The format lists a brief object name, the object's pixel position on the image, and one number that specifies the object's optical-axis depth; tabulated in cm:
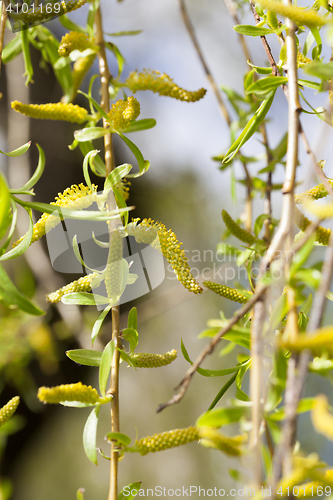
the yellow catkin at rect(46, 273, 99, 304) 40
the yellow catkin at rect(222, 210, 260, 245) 42
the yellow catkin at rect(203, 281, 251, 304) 40
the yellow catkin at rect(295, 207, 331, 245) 38
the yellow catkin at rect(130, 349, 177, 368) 39
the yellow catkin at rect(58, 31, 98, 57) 41
